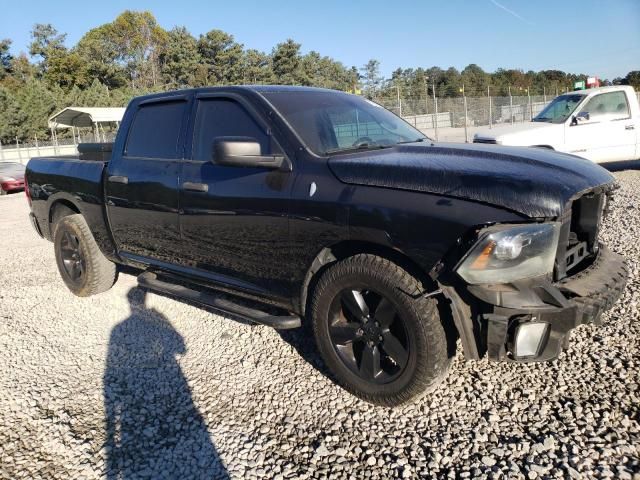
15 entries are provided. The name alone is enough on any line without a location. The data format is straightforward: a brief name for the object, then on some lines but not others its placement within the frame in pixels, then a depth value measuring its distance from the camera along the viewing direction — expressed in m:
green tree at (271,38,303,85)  57.81
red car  18.25
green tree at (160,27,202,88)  63.81
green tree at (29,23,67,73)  70.69
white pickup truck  9.46
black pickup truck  2.42
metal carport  25.77
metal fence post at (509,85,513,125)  28.19
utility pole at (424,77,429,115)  25.88
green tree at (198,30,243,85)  62.03
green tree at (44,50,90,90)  64.75
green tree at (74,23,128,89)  65.81
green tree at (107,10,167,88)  84.06
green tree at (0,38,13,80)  69.95
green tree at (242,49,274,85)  59.91
